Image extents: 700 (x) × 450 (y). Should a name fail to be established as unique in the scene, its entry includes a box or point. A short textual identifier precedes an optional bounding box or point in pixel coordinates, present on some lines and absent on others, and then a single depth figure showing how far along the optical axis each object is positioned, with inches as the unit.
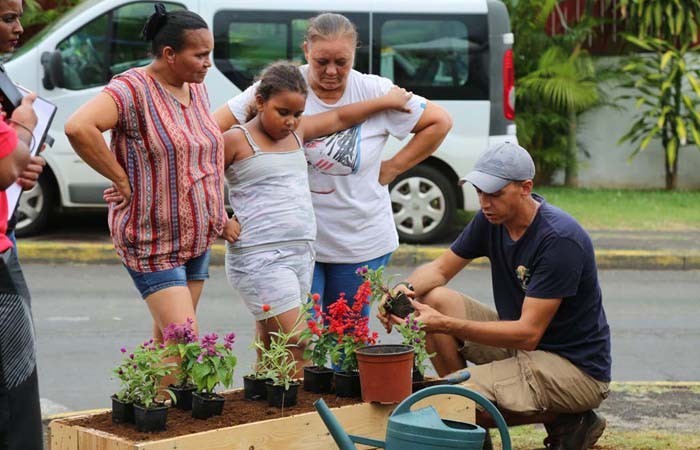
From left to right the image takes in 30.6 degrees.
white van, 471.2
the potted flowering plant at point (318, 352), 190.4
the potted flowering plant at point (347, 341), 189.6
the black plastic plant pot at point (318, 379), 193.0
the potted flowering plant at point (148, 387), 169.5
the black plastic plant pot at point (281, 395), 182.9
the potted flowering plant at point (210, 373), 175.0
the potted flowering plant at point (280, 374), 182.9
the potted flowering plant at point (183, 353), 174.7
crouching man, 199.9
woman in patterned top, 192.7
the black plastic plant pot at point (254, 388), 187.8
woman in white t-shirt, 214.4
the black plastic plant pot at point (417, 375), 195.2
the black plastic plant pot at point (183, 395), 179.6
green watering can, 154.0
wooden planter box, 164.7
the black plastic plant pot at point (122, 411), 173.5
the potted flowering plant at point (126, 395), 172.1
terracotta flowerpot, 181.2
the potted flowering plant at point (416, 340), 190.9
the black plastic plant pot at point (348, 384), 189.3
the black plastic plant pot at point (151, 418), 169.2
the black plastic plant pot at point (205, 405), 175.3
